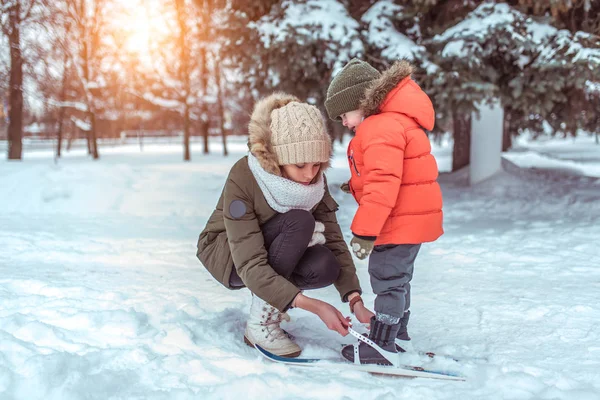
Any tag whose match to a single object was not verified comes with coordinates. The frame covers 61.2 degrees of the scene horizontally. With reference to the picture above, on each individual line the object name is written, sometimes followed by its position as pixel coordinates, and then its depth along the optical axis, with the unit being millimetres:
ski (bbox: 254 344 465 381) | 2158
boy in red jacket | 2168
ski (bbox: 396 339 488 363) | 2342
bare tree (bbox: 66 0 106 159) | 16422
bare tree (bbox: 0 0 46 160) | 12141
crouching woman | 2201
